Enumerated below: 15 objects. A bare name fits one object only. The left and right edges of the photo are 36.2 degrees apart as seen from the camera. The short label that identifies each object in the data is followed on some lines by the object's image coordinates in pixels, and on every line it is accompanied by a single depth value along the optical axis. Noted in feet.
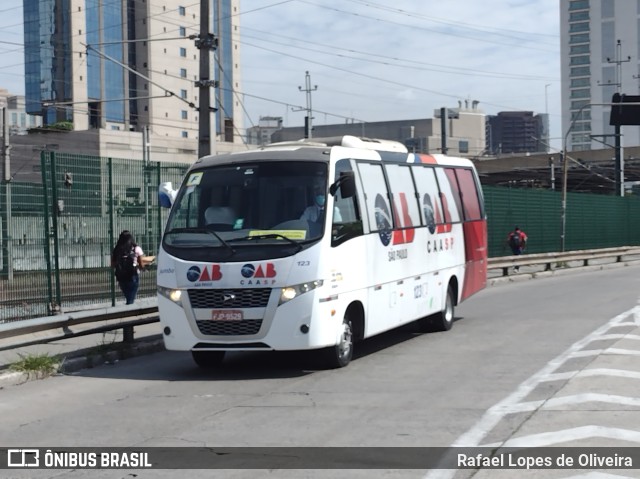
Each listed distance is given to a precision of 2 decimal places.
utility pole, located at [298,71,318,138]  226.64
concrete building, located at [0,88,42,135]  558.97
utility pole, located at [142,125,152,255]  62.44
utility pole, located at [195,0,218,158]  66.39
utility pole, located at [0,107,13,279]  51.06
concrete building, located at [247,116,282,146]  456.90
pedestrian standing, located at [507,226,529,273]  112.88
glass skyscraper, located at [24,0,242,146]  300.81
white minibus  37.47
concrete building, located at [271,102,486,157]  425.52
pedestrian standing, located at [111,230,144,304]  57.52
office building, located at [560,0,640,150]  529.86
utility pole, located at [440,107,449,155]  153.69
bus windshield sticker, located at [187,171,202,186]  41.96
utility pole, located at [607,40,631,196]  188.05
